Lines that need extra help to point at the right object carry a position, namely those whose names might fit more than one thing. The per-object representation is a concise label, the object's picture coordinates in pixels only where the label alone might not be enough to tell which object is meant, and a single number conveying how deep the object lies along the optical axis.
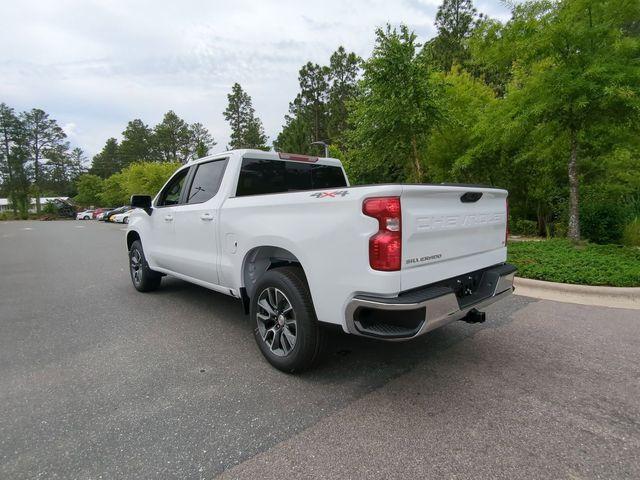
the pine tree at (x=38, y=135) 75.19
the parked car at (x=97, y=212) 51.54
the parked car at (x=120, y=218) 35.94
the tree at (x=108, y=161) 92.95
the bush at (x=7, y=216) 66.76
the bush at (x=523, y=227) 11.73
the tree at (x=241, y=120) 54.00
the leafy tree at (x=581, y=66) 6.26
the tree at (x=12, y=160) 71.19
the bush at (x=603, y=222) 8.97
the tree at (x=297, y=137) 35.69
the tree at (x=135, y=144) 84.00
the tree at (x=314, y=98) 40.16
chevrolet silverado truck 2.54
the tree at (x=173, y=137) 74.62
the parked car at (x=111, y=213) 41.38
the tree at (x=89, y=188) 70.88
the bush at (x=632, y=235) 8.52
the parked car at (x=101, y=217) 44.66
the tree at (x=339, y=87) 38.62
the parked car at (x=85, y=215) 52.81
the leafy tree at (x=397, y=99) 10.43
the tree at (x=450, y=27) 26.78
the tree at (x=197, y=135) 75.44
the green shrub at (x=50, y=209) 66.83
